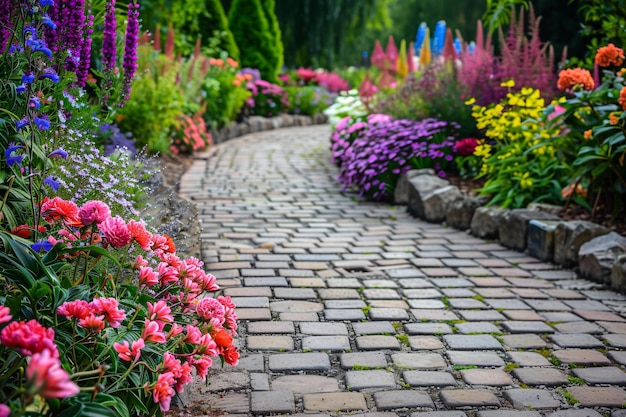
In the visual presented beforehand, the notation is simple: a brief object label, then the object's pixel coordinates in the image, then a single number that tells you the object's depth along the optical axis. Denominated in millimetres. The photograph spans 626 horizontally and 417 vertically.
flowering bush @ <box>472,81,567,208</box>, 5430
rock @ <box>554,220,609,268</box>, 4496
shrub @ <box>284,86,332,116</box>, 14133
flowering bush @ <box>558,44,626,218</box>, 4672
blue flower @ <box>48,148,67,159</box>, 2311
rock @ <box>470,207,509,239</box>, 5234
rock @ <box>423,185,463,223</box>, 5801
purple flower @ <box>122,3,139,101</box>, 3507
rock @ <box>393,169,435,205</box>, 6488
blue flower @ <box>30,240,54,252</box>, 2229
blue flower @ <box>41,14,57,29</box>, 2305
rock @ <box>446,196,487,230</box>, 5594
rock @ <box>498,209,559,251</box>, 4938
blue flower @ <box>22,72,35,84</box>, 2281
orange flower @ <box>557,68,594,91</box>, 5039
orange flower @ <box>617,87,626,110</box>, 4395
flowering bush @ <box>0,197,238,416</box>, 1921
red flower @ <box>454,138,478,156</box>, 6391
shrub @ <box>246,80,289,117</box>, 12797
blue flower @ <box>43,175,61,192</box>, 2389
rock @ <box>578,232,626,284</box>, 4176
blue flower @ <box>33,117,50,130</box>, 2313
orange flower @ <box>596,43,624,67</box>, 4914
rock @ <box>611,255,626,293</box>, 4000
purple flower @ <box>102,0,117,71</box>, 3449
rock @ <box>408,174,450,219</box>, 6004
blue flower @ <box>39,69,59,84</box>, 2334
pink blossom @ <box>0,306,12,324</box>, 1584
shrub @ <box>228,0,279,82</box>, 14453
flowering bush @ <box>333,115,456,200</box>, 6746
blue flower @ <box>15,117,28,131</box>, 2297
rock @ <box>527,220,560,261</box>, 4676
